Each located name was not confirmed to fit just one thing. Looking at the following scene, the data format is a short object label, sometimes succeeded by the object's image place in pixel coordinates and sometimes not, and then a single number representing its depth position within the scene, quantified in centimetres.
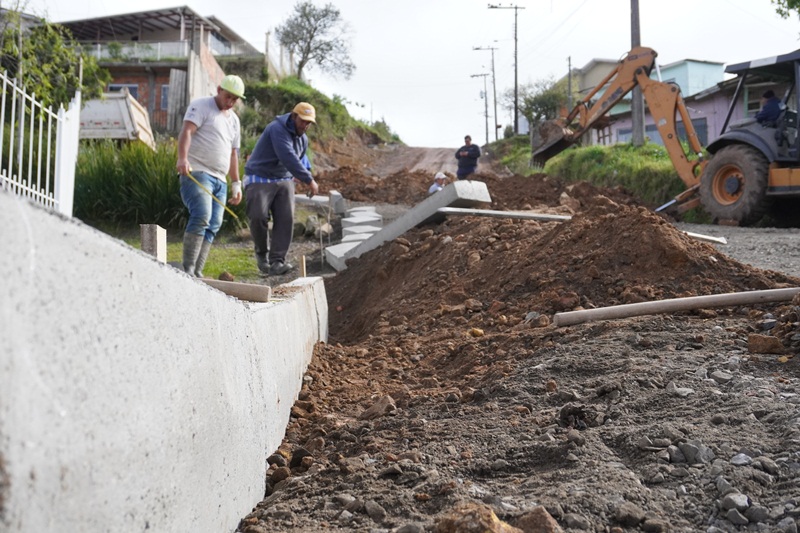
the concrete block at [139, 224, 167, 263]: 308
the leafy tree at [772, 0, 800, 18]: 1297
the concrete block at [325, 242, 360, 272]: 831
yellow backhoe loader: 1002
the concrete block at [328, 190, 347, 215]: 1181
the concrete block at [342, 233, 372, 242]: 917
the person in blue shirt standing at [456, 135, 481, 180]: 1473
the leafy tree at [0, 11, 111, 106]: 675
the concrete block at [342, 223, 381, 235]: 987
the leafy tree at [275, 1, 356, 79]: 4706
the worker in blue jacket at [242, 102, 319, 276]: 696
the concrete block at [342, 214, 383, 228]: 1044
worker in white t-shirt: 593
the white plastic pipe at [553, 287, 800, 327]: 367
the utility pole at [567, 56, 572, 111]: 4278
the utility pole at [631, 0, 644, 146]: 1802
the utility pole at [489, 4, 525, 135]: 4871
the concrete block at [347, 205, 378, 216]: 1154
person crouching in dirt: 1335
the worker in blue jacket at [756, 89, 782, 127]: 1018
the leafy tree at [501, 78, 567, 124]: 4634
